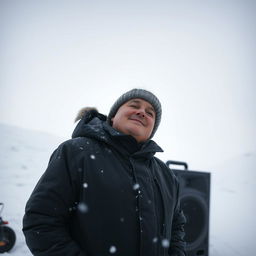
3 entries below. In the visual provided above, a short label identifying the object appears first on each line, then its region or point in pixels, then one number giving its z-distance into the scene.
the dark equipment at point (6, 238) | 2.71
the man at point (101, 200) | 0.70
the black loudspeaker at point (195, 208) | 2.31
